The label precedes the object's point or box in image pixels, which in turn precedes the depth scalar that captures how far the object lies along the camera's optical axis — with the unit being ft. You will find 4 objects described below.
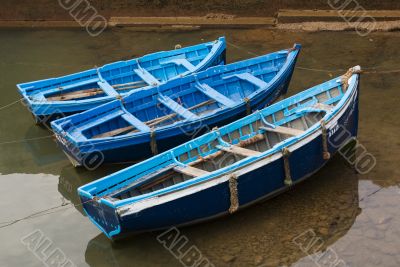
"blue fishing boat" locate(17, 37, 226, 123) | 35.88
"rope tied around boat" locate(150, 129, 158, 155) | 31.83
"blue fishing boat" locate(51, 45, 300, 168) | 31.86
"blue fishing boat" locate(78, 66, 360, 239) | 25.77
